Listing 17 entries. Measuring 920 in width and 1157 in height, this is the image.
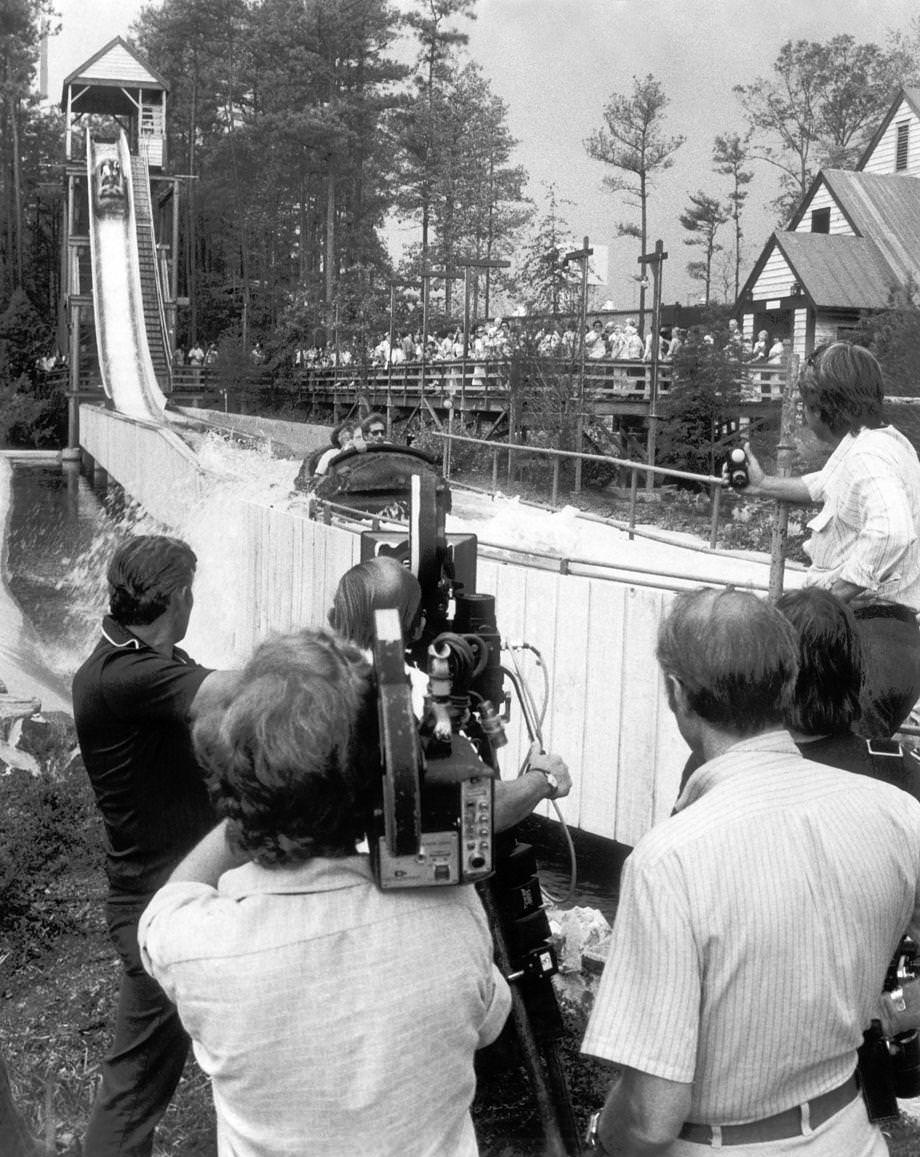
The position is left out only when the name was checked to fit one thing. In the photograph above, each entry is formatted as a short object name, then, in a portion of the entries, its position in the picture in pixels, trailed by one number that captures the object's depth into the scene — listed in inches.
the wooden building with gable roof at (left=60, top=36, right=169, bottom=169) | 1624.0
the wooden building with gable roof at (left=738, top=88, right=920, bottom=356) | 1085.8
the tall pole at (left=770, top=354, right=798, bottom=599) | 133.1
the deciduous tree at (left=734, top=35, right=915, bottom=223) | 1654.8
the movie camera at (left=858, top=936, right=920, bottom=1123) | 82.0
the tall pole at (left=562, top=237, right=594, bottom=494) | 688.4
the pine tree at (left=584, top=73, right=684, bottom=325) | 1444.4
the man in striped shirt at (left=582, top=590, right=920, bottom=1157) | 70.7
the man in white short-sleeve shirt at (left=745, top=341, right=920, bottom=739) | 120.8
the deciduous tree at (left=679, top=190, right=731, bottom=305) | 1822.1
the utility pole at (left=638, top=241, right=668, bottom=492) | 663.8
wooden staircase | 1255.5
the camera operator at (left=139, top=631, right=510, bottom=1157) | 65.7
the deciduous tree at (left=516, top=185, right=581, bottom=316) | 789.9
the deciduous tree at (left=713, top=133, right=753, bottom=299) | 1747.0
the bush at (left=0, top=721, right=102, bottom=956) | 184.7
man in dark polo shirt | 113.7
